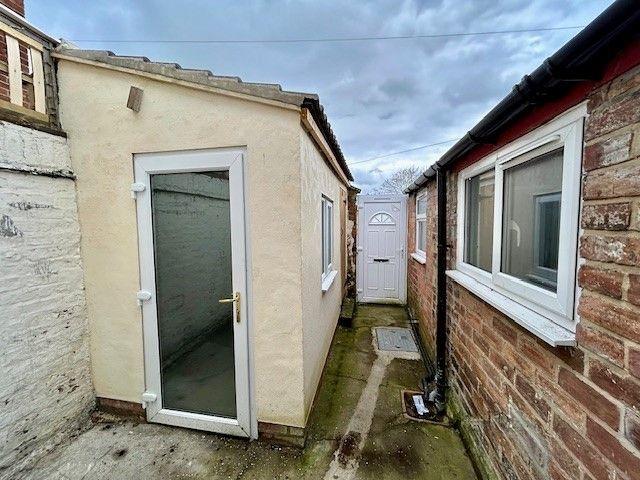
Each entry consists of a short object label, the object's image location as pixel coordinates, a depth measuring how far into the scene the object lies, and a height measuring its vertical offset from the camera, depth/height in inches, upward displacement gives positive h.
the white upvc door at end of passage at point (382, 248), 279.9 -22.3
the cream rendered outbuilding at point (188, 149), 93.0 +11.7
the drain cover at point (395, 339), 186.8 -83.3
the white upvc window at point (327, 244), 160.1 -11.0
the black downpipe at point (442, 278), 136.3 -26.4
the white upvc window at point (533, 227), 56.2 -0.4
